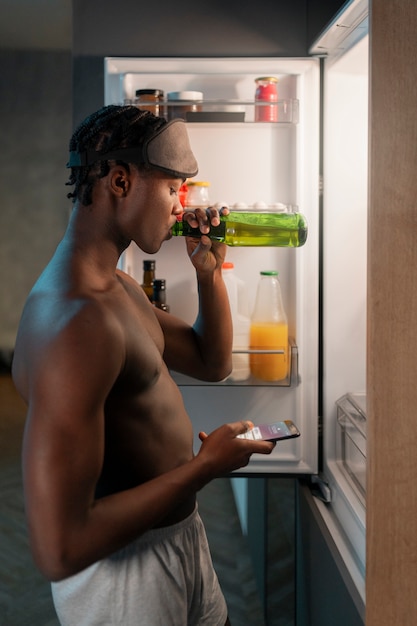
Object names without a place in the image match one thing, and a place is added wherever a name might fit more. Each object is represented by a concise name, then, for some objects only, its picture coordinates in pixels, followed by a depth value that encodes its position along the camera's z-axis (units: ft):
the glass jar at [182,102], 6.00
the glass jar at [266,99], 6.01
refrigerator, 6.30
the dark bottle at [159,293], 6.17
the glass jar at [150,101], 6.00
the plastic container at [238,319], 6.34
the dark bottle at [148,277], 6.30
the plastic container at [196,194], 6.11
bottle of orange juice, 6.27
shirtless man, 3.38
